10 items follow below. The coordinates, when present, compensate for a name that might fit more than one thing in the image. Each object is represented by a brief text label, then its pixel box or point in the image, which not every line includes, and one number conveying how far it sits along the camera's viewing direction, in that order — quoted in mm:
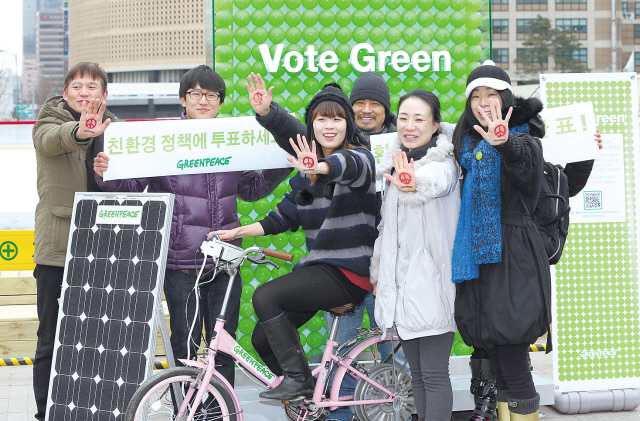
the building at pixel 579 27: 56375
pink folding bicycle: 2705
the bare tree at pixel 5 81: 45400
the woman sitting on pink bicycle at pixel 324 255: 2756
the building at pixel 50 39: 144000
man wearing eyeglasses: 3107
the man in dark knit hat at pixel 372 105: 3447
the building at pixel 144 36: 71188
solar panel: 2867
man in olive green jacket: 3152
